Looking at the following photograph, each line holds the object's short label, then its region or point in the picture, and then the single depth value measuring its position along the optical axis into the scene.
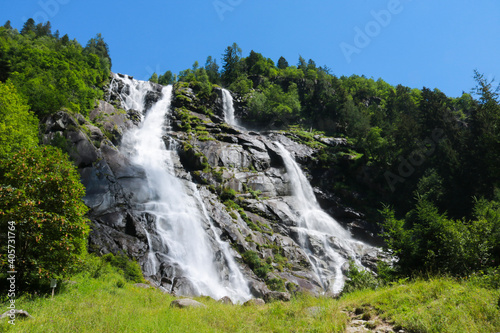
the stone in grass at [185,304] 11.08
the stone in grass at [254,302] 12.87
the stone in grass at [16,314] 7.84
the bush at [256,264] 22.81
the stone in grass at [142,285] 15.85
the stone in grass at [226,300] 15.23
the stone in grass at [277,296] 15.66
